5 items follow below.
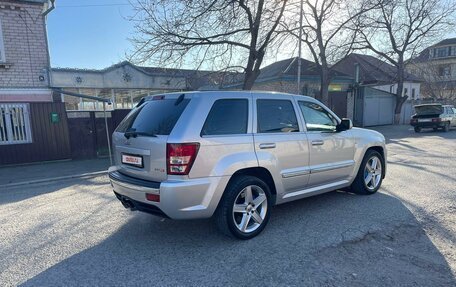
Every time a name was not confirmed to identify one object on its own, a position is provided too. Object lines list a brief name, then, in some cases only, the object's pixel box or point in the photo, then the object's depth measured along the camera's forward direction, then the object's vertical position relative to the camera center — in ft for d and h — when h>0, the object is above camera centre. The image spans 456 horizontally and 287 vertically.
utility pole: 51.27 +12.51
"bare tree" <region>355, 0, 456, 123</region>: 69.51 +17.85
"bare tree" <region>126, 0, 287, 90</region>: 38.22 +10.66
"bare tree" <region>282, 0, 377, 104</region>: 57.31 +15.78
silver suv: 10.61 -1.95
